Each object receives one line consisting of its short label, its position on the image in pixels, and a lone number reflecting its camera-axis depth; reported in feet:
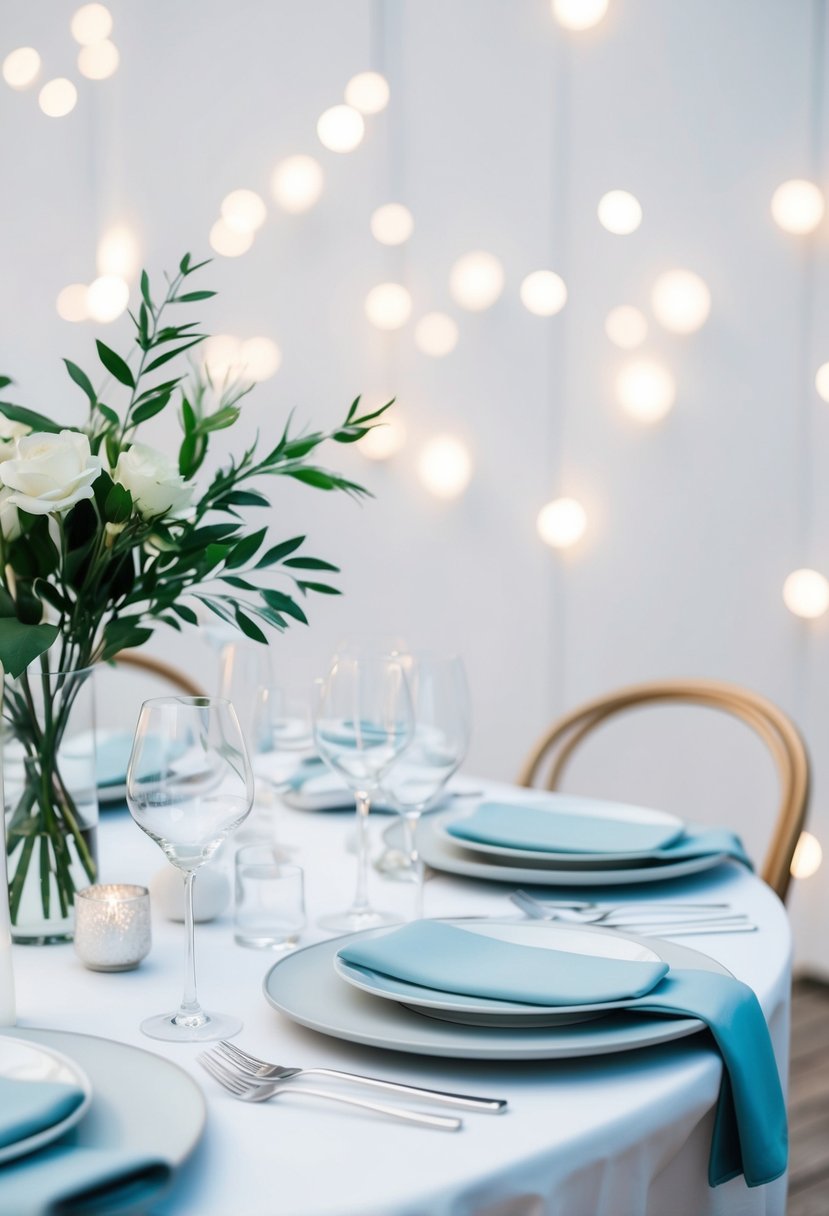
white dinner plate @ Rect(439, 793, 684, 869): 3.83
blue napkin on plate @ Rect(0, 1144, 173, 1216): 1.83
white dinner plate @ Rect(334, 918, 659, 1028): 2.53
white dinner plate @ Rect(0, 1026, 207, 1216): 2.10
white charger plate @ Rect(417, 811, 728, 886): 3.76
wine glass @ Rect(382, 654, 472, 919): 3.49
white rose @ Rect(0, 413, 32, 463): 3.07
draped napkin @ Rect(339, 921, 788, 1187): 2.56
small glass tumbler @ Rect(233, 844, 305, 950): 3.42
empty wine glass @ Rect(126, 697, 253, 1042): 2.66
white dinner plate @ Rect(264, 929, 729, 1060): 2.45
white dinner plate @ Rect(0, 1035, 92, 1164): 2.12
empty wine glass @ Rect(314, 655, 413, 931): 3.34
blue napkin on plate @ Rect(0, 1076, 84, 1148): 2.01
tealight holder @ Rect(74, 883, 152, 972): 3.10
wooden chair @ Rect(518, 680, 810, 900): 4.75
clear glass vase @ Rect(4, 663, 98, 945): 3.28
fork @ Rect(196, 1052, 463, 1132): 2.25
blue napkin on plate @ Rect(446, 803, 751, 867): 3.91
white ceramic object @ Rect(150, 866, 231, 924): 3.52
